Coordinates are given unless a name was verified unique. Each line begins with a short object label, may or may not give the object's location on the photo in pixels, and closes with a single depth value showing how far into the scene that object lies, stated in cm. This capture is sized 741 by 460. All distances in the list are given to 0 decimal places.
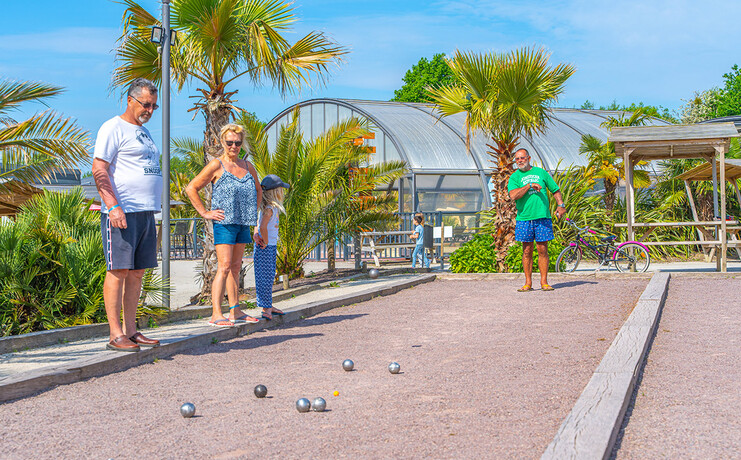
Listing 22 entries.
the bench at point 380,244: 1695
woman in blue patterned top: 648
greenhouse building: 2312
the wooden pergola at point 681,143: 1261
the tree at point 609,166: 1950
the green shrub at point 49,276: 690
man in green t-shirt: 980
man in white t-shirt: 532
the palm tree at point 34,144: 794
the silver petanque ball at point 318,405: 391
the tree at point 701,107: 4591
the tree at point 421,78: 5209
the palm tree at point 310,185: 1254
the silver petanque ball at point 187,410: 384
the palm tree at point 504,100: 1255
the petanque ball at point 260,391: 426
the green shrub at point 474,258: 1292
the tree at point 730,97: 4456
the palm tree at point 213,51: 1002
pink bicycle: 1298
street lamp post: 840
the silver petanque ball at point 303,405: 390
